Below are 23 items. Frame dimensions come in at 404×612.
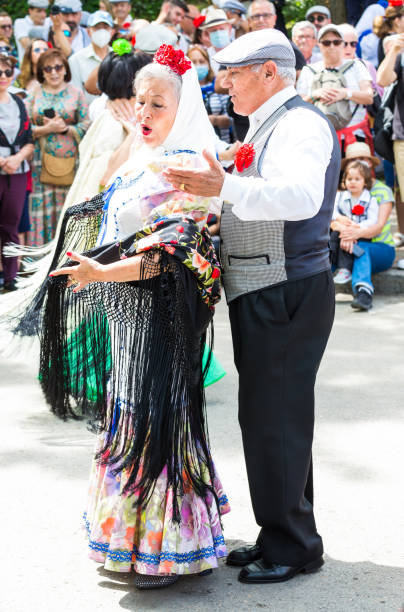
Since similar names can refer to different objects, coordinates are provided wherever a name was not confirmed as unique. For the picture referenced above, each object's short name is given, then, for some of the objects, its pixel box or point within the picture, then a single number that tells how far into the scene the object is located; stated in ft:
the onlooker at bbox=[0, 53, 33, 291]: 25.36
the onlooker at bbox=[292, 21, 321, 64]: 31.71
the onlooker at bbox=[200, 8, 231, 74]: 31.12
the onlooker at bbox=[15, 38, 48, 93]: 29.86
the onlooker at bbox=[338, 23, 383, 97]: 28.30
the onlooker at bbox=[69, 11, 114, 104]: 30.40
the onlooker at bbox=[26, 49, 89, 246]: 26.73
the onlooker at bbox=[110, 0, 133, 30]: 34.99
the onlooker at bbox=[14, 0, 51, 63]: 36.88
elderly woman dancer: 9.36
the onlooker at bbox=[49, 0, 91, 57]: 34.58
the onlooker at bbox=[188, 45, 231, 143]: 27.78
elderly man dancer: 9.13
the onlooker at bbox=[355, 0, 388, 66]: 32.04
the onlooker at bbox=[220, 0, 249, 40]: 33.78
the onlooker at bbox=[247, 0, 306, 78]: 30.14
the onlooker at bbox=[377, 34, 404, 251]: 25.21
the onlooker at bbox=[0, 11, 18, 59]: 34.42
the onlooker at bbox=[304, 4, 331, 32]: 35.09
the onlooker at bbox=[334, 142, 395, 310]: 24.01
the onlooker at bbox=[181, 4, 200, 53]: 34.60
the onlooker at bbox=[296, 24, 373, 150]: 26.13
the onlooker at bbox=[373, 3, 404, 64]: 27.73
